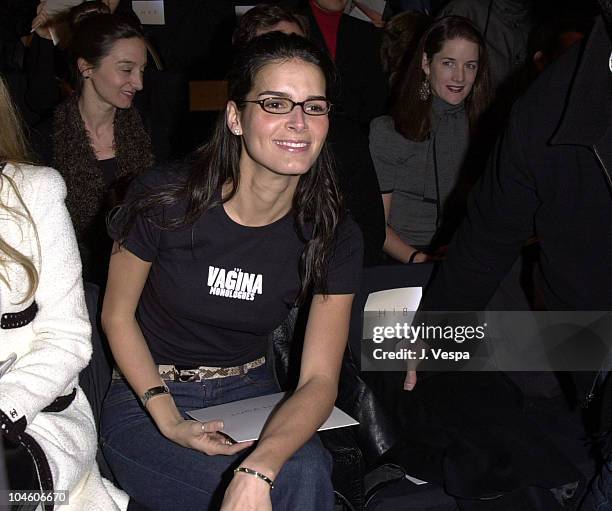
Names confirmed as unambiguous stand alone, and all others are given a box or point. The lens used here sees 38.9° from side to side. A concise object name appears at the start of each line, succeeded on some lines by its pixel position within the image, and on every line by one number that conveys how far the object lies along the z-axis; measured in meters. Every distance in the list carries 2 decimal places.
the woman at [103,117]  3.28
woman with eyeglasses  1.97
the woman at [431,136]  3.55
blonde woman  1.70
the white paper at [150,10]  4.65
